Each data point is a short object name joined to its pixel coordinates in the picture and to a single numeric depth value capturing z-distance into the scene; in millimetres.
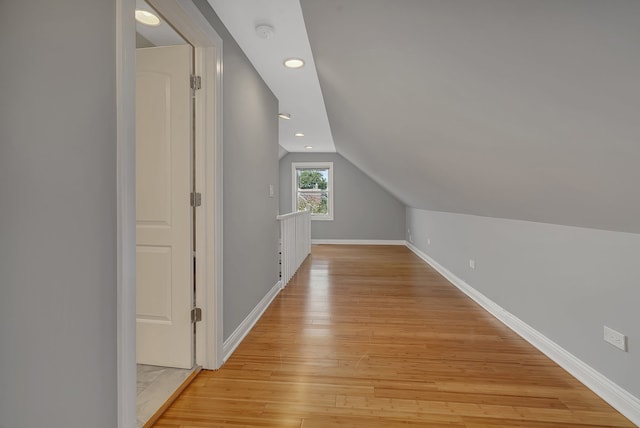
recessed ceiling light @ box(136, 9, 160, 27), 1722
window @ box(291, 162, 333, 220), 7406
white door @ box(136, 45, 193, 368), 1803
